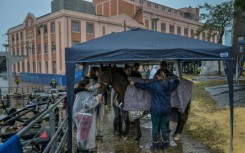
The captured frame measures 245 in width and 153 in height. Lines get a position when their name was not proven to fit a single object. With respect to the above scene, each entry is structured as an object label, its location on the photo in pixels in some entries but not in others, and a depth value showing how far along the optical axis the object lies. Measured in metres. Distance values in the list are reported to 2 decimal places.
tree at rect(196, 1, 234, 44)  26.45
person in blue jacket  5.36
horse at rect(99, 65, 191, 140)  5.69
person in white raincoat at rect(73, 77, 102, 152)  5.12
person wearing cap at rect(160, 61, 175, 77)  6.18
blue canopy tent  4.74
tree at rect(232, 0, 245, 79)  13.88
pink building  36.94
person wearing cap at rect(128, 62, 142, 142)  6.29
